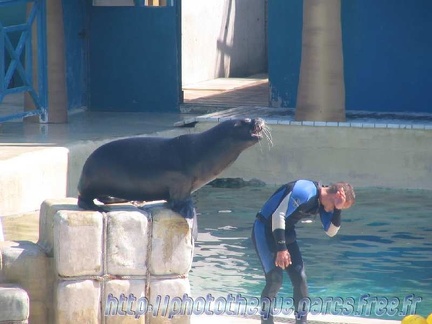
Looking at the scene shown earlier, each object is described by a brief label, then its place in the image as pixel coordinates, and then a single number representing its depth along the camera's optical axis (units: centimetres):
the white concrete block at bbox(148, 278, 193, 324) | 1231
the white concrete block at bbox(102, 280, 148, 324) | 1224
